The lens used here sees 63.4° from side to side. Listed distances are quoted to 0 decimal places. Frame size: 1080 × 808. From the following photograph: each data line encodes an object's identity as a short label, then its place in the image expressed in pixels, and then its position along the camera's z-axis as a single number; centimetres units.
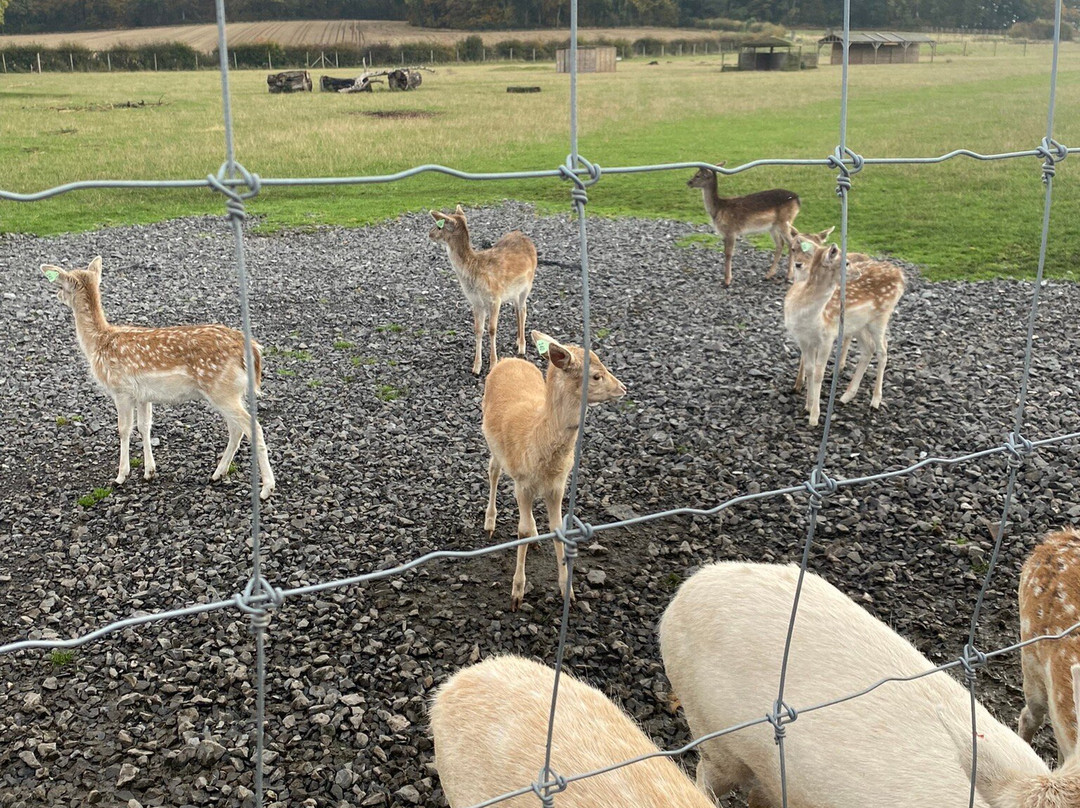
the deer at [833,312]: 614
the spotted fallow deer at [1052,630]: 250
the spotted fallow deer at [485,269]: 763
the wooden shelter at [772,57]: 4853
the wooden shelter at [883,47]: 4747
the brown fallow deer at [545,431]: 382
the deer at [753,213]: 1049
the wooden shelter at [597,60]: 4812
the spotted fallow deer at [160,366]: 526
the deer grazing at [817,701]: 228
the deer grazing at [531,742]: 201
